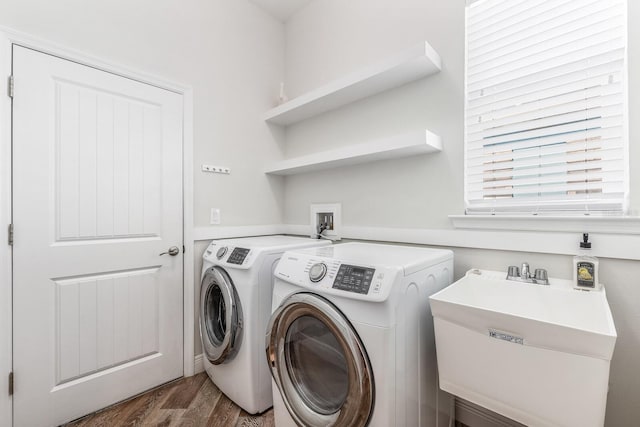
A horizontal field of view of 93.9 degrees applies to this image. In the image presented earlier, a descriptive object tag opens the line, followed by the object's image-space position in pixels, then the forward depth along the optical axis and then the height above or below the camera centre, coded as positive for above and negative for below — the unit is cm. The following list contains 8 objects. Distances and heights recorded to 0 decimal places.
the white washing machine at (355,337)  106 -50
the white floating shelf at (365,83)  163 +81
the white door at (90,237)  154 -16
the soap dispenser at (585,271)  119 -23
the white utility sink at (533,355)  80 -43
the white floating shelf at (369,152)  162 +37
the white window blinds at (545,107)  125 +50
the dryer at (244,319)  162 -60
